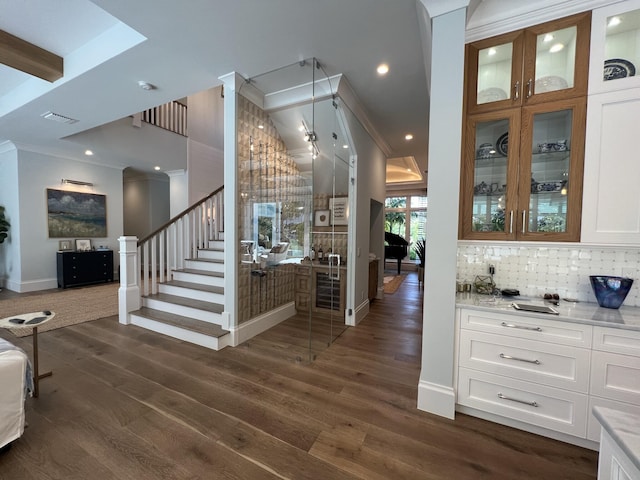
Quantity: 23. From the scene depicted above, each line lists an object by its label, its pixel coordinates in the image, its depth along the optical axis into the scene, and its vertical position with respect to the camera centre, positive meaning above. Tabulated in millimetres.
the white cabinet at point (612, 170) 1640 +433
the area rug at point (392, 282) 6145 -1402
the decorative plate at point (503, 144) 1947 +700
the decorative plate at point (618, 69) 1673 +1117
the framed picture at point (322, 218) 4434 +222
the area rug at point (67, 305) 3701 -1378
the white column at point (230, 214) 2982 +183
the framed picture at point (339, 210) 4082 +345
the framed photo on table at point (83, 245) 5957 -432
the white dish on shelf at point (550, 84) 1803 +1091
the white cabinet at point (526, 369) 1611 -930
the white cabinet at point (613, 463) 661 -651
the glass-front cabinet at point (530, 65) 1729 +1244
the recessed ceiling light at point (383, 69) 2625 +1738
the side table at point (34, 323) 2055 -802
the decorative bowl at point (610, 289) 1748 -383
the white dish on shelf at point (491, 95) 1943 +1081
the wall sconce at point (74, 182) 5746 +1044
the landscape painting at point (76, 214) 5625 +306
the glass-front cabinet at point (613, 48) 1657 +1254
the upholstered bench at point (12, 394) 1510 -1040
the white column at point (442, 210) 1805 +164
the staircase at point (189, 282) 3195 -879
